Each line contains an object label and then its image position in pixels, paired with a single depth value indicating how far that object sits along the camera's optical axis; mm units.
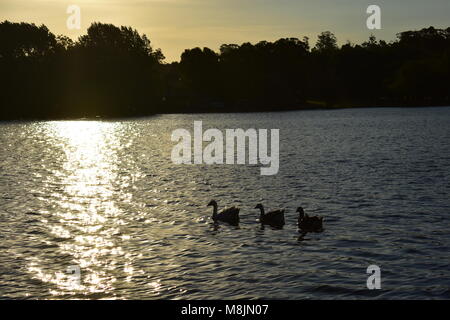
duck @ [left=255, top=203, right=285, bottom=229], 30984
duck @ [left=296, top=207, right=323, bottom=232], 29516
